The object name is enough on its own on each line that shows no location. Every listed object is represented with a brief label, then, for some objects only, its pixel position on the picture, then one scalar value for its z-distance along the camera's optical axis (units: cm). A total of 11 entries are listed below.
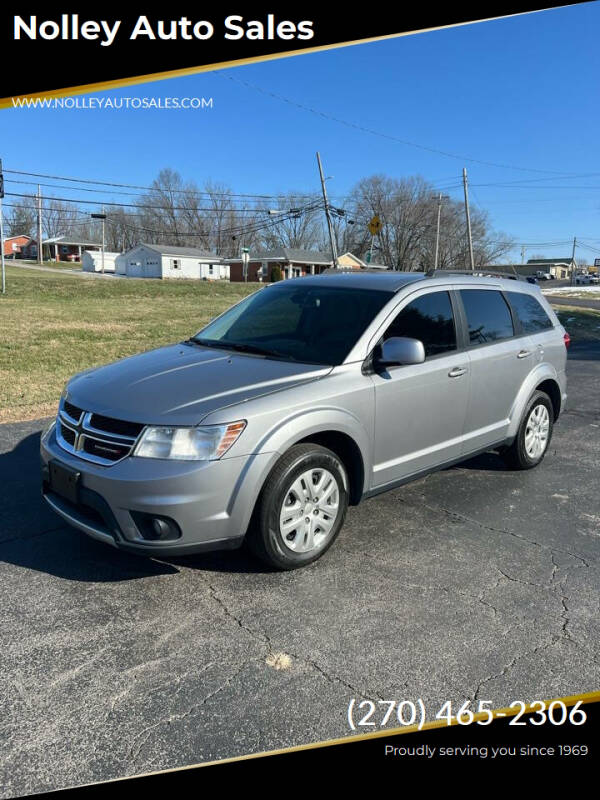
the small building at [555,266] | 13038
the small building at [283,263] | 6856
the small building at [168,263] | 6512
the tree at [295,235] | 9262
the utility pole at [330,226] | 3345
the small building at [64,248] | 9238
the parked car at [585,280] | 8588
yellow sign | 2890
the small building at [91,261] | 7506
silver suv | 313
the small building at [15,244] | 9801
